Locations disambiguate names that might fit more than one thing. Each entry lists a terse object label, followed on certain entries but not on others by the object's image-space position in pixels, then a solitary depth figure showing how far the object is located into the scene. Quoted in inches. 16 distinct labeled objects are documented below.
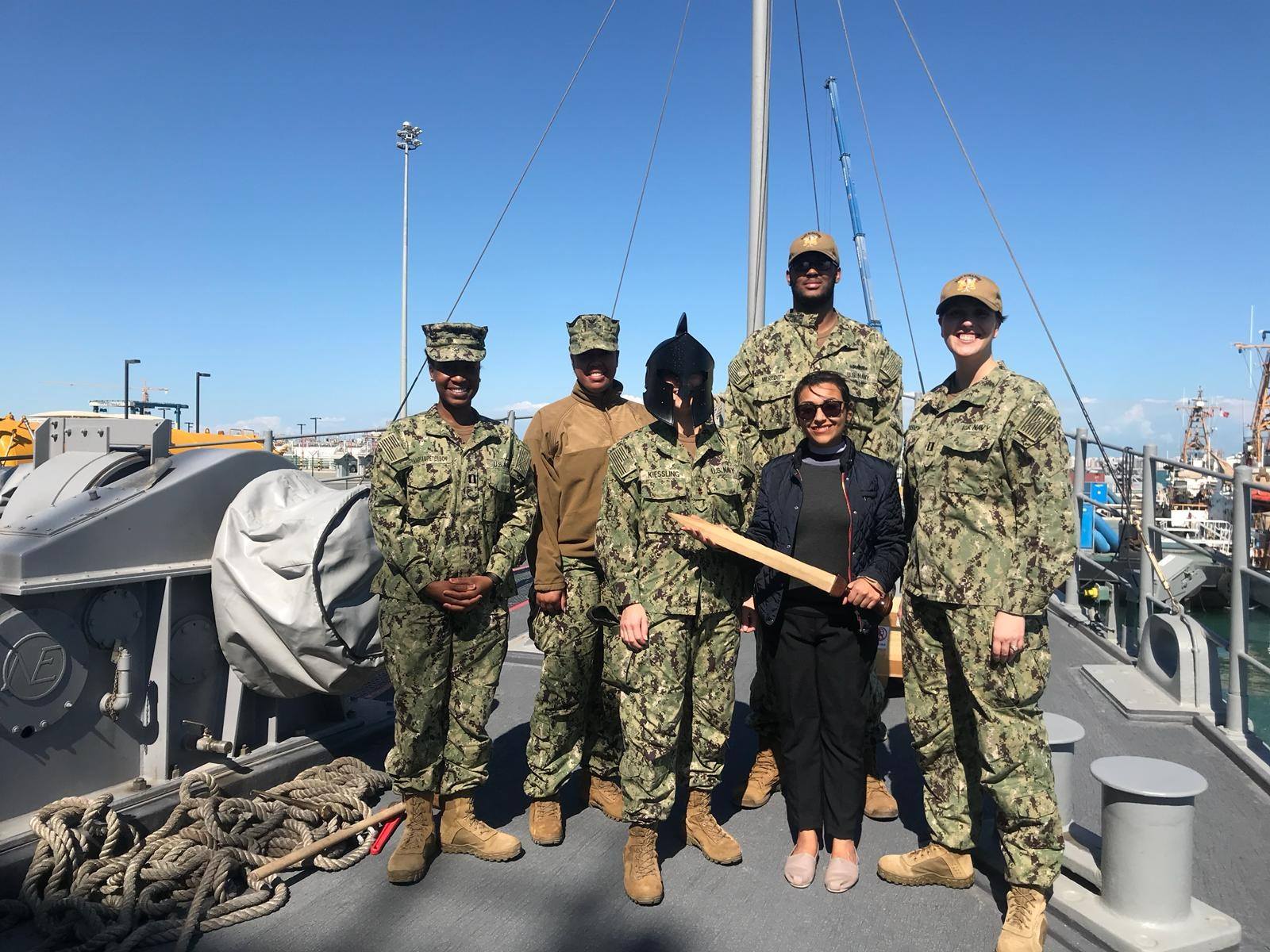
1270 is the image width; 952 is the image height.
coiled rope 98.0
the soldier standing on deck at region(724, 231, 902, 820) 128.1
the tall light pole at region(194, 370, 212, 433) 1619.2
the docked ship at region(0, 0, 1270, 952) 97.7
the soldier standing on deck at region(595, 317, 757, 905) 112.3
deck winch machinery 111.3
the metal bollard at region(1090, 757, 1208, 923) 91.6
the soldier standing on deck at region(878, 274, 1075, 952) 97.6
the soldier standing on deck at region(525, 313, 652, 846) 129.3
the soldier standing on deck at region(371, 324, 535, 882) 117.6
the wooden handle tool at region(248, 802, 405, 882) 108.9
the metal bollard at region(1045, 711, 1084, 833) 108.6
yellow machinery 525.0
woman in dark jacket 108.1
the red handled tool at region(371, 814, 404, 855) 121.9
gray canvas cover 123.7
